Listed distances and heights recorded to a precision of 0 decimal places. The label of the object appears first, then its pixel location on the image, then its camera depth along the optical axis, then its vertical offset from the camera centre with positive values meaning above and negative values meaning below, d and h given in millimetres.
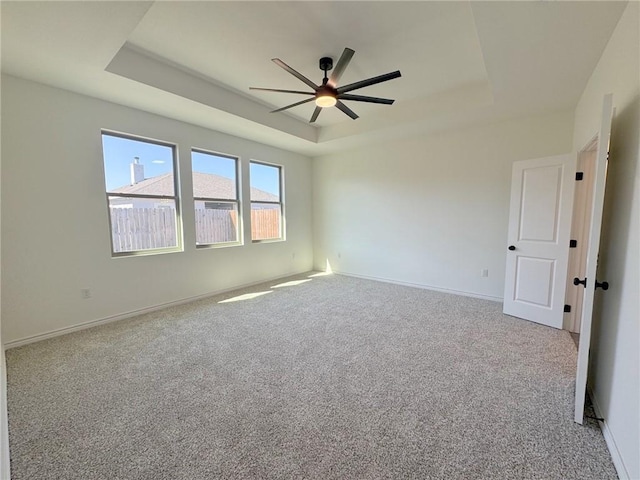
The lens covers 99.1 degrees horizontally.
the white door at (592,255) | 1597 -245
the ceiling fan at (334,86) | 2330 +1221
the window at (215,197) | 4355 +321
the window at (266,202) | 5211 +284
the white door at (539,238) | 3084 -276
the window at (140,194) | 3453 +303
